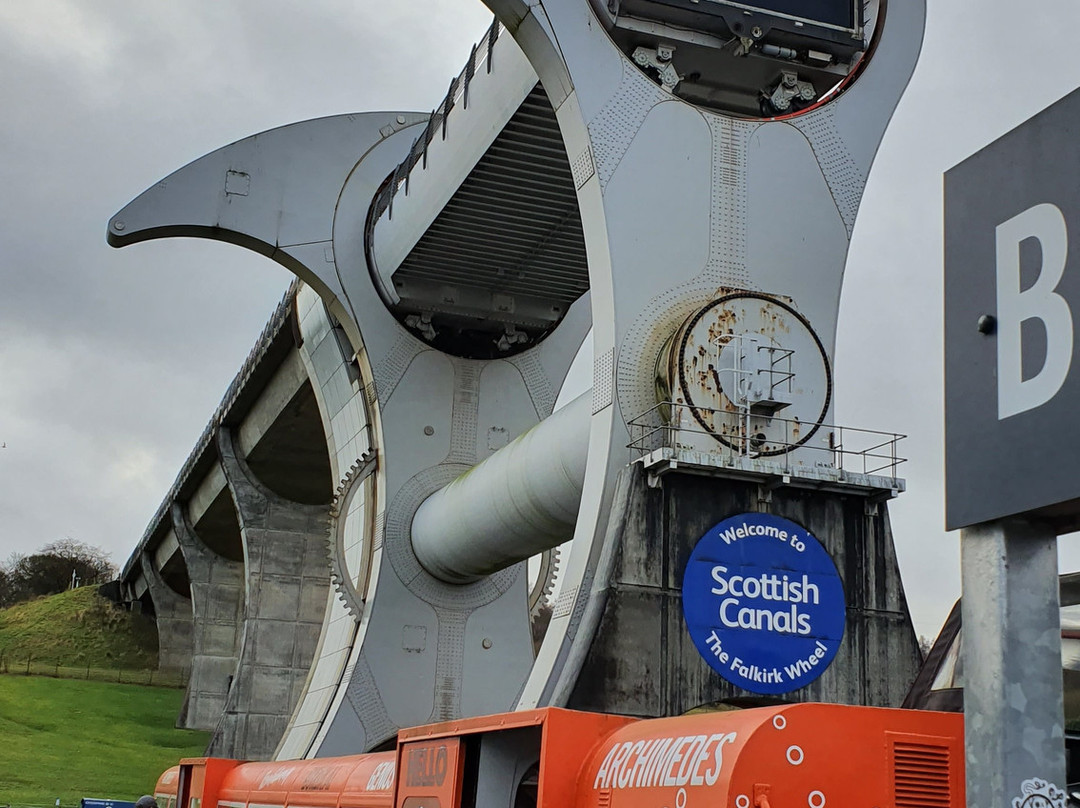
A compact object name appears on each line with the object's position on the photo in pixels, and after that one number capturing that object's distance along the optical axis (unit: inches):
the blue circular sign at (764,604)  597.9
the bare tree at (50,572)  4746.6
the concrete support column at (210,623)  2206.0
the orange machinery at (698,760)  266.5
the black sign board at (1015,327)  215.3
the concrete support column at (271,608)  1515.7
